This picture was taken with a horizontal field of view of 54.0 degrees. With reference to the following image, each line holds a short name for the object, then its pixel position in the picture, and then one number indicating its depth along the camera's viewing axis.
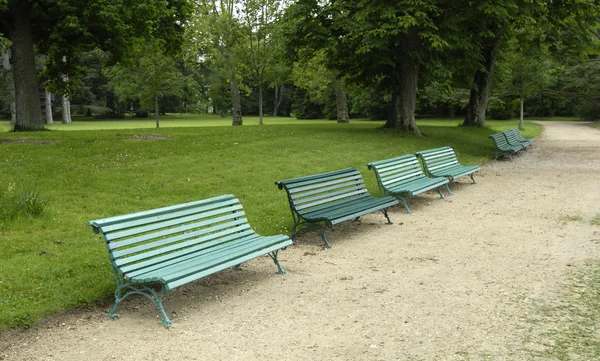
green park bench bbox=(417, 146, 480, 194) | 12.67
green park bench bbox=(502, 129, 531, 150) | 20.31
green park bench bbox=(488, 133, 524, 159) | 18.64
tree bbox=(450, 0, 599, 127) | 19.44
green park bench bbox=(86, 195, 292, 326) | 5.23
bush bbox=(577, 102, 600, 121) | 51.92
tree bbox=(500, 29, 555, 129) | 34.38
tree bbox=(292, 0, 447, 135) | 19.38
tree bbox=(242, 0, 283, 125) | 33.41
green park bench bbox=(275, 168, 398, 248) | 8.01
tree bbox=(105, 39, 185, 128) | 35.62
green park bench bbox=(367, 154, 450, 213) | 10.38
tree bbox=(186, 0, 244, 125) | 33.53
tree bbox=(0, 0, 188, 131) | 17.75
